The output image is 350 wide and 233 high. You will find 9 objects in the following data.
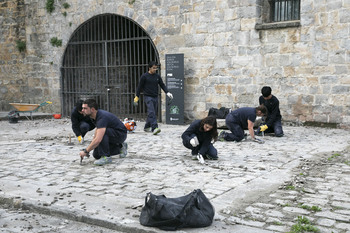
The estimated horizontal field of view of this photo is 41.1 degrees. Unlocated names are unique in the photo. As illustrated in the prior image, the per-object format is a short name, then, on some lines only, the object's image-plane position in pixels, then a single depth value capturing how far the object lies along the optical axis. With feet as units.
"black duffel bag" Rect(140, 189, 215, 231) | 13.35
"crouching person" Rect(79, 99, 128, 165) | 23.06
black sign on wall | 43.88
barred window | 39.21
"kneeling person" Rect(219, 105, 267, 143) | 30.57
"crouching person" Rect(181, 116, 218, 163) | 23.26
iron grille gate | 52.03
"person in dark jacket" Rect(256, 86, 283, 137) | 33.78
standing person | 36.73
